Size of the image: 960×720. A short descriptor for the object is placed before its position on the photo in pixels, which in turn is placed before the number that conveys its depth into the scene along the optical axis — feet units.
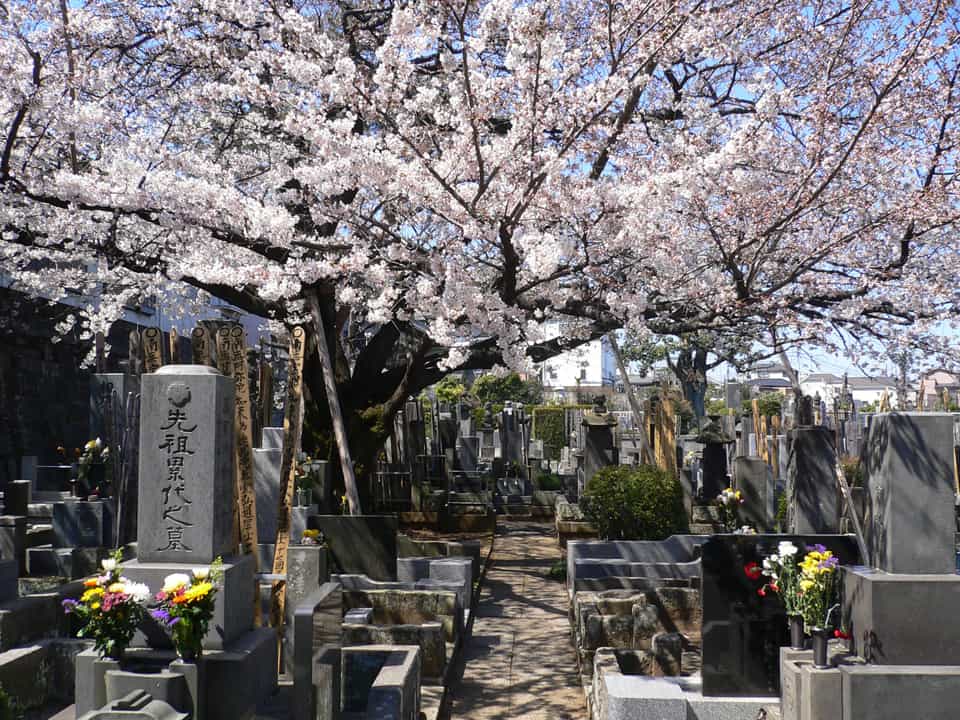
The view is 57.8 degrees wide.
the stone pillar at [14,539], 28.57
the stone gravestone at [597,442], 48.44
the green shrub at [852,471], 45.56
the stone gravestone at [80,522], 34.96
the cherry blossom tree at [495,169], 26.66
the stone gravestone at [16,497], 39.01
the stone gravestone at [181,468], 17.29
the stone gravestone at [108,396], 34.86
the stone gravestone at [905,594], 15.89
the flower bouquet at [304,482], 34.19
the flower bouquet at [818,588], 17.11
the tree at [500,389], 124.77
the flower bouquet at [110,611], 15.37
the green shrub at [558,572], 39.32
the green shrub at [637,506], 35.70
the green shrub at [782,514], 42.86
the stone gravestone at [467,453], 63.58
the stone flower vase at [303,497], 34.17
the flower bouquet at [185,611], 15.31
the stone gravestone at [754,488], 41.55
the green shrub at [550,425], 119.44
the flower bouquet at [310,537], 28.14
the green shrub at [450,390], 95.96
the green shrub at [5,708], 12.73
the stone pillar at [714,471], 53.72
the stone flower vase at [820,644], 16.65
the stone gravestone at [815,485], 31.12
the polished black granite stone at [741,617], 19.63
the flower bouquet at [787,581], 17.90
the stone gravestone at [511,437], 73.15
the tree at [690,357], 51.69
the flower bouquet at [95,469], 38.93
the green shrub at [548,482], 65.41
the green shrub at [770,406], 106.23
